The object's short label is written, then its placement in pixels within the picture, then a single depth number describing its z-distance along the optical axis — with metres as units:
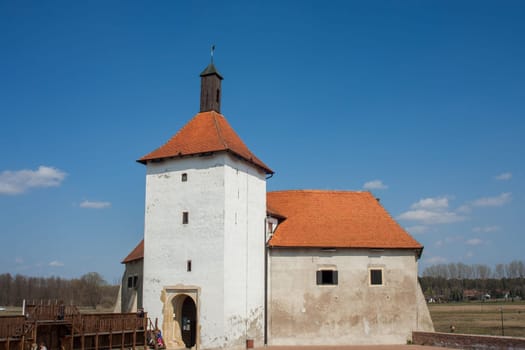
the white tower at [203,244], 24.27
